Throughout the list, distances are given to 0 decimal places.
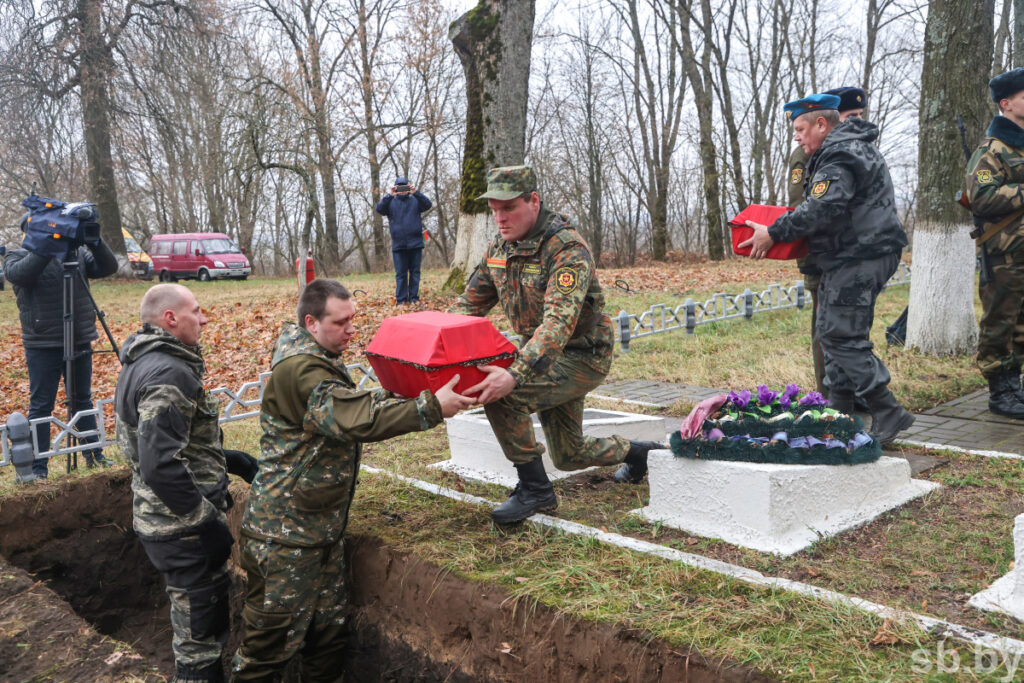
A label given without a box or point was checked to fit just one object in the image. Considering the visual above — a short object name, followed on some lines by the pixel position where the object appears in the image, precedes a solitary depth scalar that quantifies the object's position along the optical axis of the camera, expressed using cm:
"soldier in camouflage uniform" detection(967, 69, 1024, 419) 520
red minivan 2512
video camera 525
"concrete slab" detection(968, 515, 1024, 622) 274
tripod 538
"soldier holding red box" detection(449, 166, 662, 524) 364
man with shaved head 327
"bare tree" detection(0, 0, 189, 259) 1582
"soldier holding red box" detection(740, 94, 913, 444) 460
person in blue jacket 1198
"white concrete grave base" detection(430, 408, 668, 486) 479
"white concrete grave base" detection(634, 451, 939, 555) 352
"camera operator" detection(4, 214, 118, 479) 536
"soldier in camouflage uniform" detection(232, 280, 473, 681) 316
